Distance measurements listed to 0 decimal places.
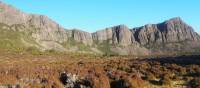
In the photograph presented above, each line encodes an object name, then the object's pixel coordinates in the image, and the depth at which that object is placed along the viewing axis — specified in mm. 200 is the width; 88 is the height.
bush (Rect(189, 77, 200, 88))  13402
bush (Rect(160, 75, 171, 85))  14230
